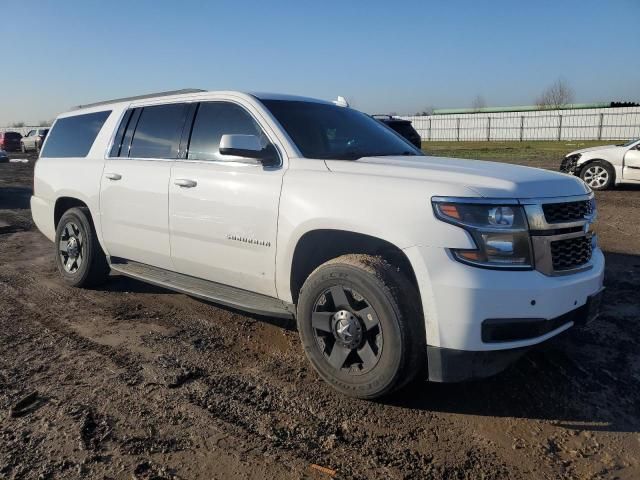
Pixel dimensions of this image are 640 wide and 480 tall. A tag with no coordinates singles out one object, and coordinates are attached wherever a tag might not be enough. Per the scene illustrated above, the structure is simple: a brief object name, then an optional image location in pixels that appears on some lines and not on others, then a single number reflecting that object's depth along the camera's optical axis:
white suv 2.98
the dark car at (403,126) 15.82
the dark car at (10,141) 37.03
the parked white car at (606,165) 12.22
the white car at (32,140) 35.47
